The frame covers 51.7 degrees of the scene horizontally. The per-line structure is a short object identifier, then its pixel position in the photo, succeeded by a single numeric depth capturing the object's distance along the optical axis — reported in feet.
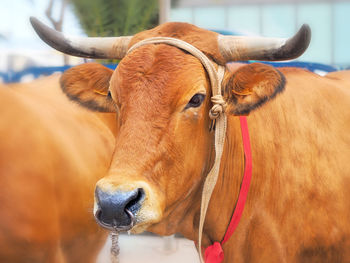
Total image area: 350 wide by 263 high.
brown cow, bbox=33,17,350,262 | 5.49
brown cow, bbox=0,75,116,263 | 6.97
